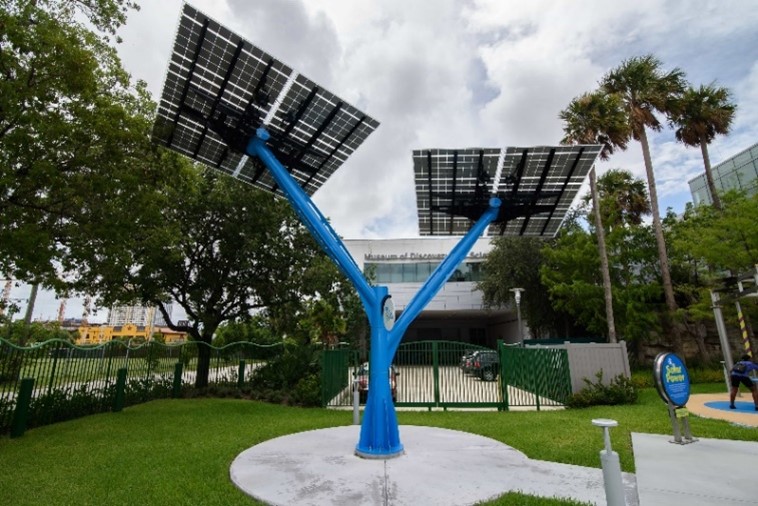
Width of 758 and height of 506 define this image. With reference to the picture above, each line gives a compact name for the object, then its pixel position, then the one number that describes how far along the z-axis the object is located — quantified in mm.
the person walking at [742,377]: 12102
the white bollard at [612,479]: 3531
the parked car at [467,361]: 14359
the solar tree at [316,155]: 7898
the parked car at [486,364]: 15166
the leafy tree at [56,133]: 8617
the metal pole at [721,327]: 15507
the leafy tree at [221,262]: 16391
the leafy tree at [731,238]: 16344
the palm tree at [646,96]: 22625
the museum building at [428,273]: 37656
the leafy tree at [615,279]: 23906
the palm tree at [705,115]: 23188
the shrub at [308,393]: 14742
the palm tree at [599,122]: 21766
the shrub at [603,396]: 13656
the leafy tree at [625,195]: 28047
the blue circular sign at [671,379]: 7953
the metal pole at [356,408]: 10066
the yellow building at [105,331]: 121400
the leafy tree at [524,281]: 31516
